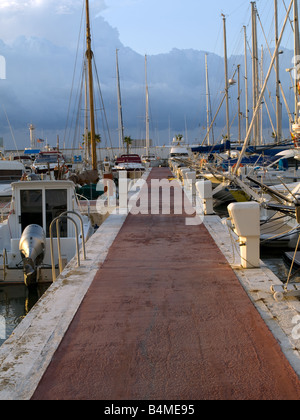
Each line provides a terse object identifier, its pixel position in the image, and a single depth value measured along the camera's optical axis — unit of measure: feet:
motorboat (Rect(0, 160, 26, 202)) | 83.66
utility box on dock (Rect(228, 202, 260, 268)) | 23.61
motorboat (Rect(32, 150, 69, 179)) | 121.17
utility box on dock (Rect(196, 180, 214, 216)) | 43.53
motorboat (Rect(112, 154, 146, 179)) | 122.62
